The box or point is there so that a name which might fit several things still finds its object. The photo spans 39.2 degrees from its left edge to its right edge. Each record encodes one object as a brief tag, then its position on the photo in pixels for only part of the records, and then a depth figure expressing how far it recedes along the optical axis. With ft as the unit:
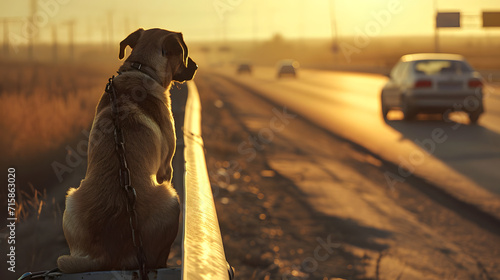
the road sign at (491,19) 216.33
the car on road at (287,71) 214.69
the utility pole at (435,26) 225.11
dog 9.11
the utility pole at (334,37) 318.20
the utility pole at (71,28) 277.07
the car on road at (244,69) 284.41
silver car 60.18
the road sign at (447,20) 241.76
